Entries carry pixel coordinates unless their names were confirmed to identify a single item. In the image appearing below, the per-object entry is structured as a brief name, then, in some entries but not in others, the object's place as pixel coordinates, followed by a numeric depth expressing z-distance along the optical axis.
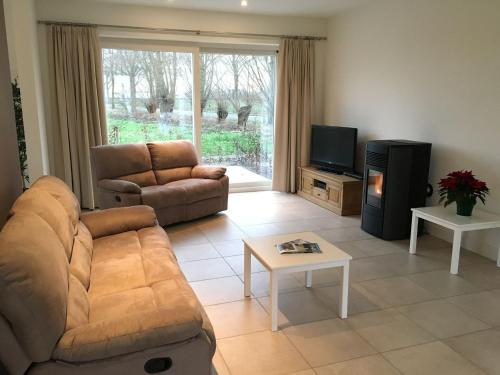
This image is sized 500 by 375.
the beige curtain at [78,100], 5.13
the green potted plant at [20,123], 4.54
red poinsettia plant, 3.56
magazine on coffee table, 2.81
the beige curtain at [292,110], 6.16
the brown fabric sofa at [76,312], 1.53
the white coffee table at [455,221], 3.45
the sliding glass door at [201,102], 5.73
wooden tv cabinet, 5.25
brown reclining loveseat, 4.59
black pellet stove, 4.22
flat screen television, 5.50
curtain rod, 5.12
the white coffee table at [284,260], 2.62
